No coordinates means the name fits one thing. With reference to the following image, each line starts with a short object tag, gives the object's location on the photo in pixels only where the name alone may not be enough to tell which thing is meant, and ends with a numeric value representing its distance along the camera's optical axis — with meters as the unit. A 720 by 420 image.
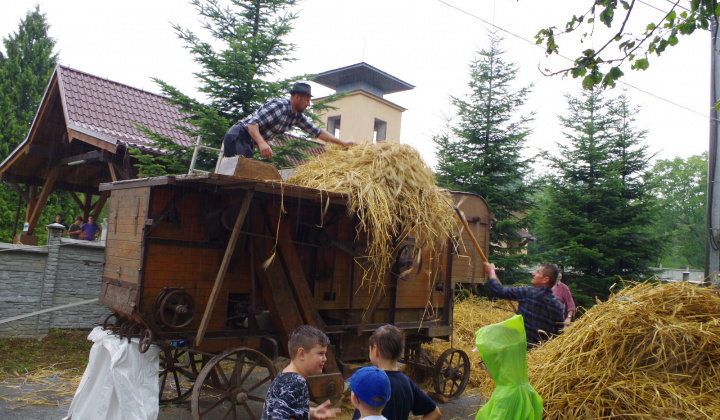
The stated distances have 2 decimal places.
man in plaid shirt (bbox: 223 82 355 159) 5.98
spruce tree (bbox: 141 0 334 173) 9.34
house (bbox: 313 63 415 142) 21.61
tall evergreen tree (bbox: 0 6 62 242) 19.94
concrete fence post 8.92
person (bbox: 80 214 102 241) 12.77
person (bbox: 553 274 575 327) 7.95
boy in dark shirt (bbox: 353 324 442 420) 2.89
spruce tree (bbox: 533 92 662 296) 14.49
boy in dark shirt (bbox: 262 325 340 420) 2.70
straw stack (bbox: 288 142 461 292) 5.14
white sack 4.84
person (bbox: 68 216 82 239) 14.39
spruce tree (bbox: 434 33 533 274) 15.04
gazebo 10.70
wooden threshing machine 4.93
